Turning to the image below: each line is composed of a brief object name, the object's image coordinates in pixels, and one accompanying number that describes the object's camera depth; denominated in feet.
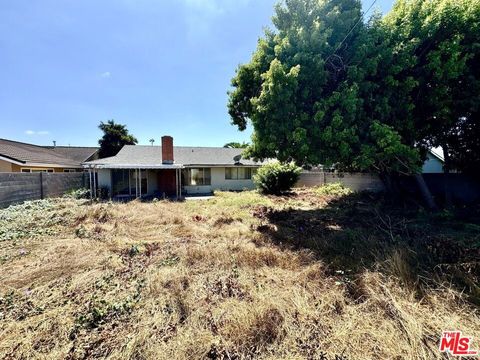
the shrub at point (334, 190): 48.48
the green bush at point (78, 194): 46.70
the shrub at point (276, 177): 50.19
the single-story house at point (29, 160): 45.57
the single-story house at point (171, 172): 52.54
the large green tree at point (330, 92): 20.67
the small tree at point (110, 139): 99.96
